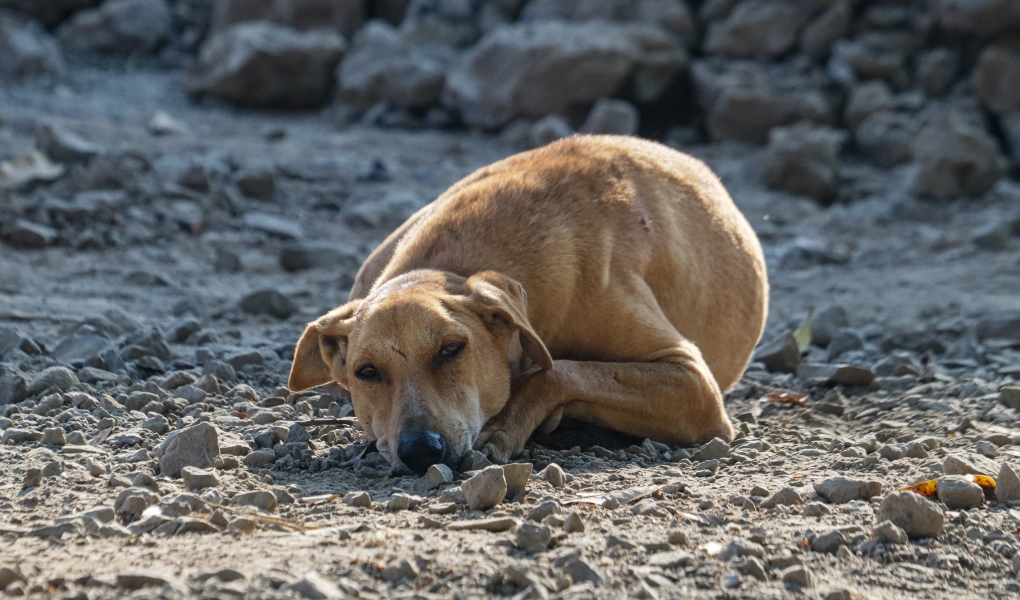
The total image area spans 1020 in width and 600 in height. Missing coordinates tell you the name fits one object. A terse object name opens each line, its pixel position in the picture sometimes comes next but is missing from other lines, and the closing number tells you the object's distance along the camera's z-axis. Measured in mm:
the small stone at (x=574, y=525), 6387
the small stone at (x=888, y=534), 6379
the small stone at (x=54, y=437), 8578
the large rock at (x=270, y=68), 31859
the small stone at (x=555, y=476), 7695
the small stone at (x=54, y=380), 10047
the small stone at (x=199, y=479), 7391
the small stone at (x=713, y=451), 8930
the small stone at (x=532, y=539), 6031
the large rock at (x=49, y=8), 37812
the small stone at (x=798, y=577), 5742
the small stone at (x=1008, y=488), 7266
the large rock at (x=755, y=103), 26844
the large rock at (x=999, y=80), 26062
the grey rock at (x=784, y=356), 12992
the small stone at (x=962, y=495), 7109
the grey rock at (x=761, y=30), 28672
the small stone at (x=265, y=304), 14609
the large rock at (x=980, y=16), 26000
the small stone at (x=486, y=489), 6895
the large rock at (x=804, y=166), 23984
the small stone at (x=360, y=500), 7145
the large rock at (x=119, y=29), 37406
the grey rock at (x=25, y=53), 33250
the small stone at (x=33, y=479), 7426
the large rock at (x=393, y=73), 30344
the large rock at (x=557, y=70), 27984
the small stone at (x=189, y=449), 7836
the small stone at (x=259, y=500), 6965
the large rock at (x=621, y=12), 29766
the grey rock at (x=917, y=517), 6531
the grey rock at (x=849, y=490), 7309
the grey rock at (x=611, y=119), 26062
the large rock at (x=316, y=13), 35531
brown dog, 8352
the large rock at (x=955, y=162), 23547
